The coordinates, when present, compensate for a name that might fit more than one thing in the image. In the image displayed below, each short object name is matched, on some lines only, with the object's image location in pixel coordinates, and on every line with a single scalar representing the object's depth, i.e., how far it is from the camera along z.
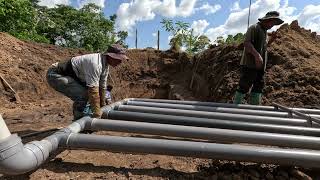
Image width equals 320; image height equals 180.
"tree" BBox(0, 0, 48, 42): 8.02
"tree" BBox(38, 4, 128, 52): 14.71
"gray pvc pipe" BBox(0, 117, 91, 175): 1.53
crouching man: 2.71
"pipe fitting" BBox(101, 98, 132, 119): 2.85
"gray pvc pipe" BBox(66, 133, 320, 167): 1.83
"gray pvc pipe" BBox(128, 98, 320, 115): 3.16
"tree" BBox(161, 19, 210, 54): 8.74
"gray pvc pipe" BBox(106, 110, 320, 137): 2.39
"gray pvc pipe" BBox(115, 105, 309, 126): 2.67
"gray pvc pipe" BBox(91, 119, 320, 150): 2.10
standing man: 3.38
